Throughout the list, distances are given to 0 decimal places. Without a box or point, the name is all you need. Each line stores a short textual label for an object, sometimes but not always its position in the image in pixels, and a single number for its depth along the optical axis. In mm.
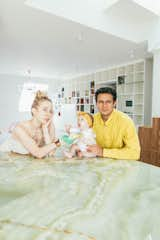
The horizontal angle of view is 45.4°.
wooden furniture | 2875
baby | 1312
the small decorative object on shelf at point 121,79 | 5036
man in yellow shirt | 1336
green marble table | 559
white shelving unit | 4512
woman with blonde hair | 1186
